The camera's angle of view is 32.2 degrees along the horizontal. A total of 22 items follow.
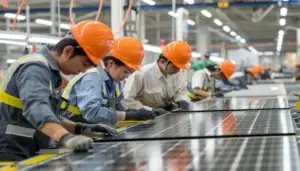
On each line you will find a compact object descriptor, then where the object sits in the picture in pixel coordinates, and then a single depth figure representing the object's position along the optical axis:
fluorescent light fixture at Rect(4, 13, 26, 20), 12.88
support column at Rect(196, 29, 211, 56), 22.67
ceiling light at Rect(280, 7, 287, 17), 16.91
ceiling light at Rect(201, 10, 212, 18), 16.24
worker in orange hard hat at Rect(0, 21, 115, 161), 2.66
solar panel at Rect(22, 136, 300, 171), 2.13
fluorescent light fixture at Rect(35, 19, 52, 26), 13.88
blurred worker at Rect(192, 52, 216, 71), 10.48
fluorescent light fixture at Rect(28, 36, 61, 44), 6.53
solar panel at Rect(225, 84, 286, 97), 8.24
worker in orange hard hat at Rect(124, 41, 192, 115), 5.70
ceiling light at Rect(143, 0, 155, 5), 14.05
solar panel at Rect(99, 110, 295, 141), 3.20
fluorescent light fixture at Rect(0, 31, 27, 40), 6.03
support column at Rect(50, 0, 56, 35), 7.45
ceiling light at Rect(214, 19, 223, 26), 20.09
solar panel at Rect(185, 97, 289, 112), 5.34
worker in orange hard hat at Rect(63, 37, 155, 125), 3.94
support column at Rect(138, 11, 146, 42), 15.53
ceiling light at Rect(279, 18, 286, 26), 21.57
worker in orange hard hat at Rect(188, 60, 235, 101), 9.46
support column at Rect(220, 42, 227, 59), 31.68
